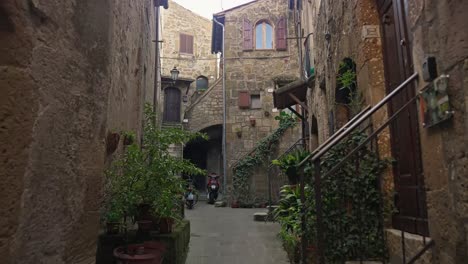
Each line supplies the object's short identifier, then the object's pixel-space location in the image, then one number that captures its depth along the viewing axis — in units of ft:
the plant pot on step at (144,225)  12.84
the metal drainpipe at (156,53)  37.96
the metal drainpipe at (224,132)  48.11
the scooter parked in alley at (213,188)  49.97
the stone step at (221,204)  45.73
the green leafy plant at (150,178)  12.19
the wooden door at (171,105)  61.00
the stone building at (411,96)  6.39
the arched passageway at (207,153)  59.64
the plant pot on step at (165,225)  13.74
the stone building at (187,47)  83.30
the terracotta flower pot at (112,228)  12.78
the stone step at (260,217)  28.78
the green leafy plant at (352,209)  10.99
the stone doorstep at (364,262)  10.29
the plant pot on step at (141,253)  10.28
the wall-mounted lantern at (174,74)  53.01
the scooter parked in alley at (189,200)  40.72
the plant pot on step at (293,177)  22.72
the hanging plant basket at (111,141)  13.97
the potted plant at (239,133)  50.31
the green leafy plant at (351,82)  14.16
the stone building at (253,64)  50.75
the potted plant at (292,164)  22.43
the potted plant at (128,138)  17.01
